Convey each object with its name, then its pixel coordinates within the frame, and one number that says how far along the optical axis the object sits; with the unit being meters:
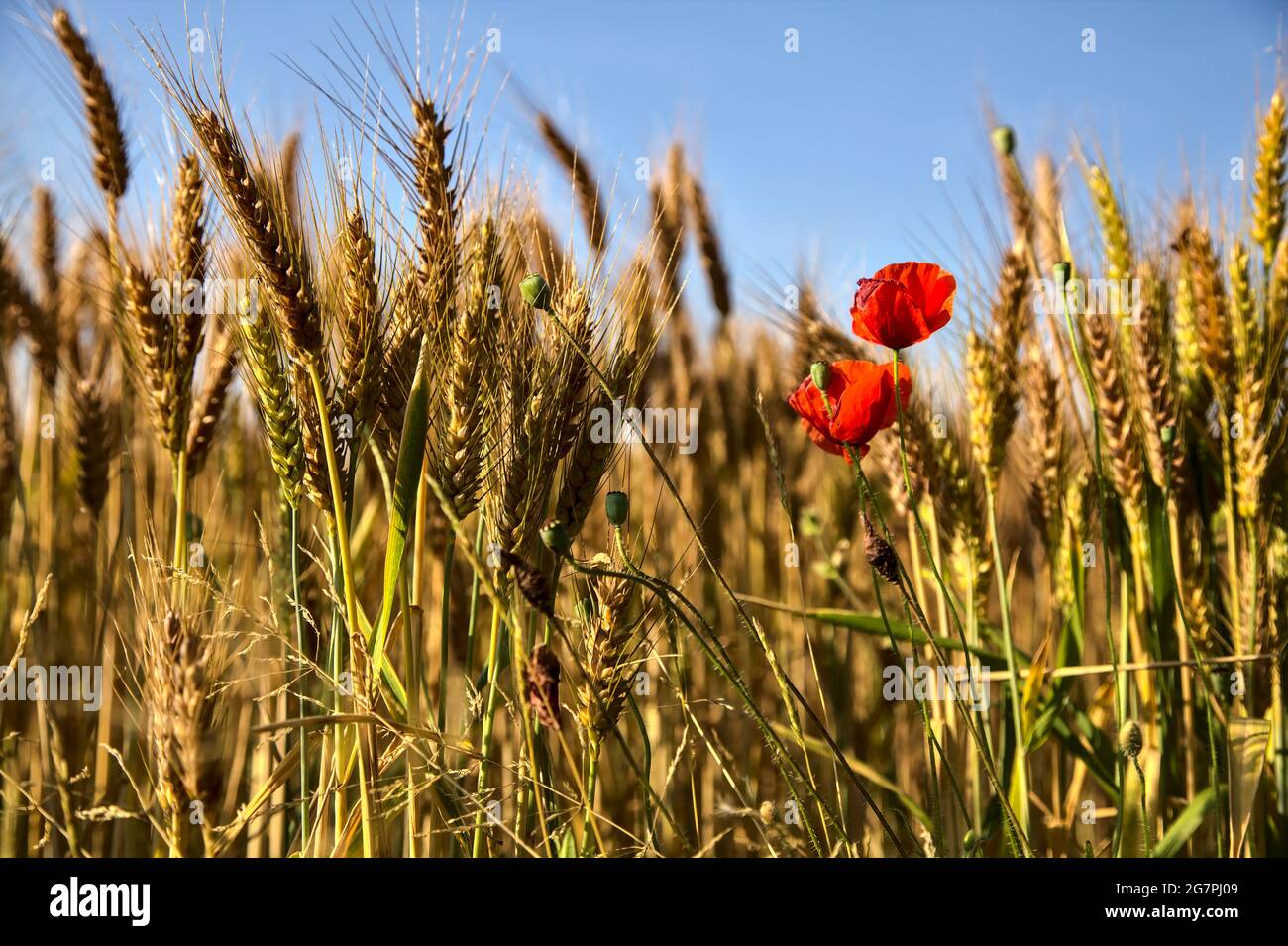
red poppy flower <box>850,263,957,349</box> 0.88
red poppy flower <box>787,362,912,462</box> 0.84
